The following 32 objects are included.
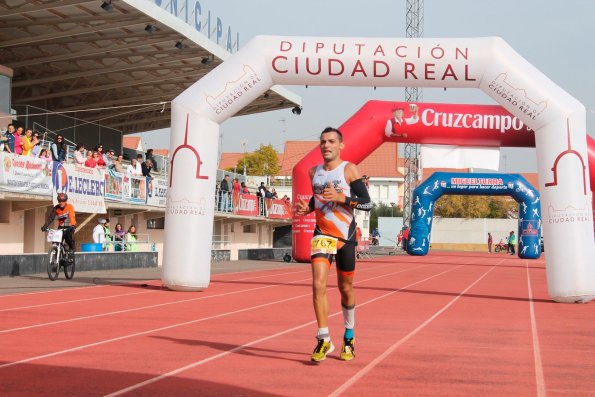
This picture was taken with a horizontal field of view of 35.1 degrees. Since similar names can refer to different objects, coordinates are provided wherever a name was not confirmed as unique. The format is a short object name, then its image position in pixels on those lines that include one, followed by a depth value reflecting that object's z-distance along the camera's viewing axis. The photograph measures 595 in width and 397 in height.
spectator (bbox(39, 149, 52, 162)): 22.36
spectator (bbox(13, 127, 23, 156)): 21.81
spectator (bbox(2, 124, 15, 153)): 21.33
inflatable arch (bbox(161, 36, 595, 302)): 15.55
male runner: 7.88
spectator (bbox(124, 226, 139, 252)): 28.69
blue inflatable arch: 40.03
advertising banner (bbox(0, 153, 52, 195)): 20.45
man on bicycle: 18.56
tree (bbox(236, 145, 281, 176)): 87.62
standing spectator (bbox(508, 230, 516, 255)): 61.41
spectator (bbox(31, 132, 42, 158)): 22.94
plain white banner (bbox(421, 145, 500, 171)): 26.91
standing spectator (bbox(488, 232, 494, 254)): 71.12
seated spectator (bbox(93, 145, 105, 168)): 26.36
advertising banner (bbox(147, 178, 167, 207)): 30.26
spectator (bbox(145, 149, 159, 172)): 34.67
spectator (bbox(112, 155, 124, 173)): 27.70
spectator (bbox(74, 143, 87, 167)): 25.12
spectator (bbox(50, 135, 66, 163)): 23.59
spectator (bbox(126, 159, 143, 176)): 29.17
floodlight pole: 60.69
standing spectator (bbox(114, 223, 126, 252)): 28.50
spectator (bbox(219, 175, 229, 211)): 37.50
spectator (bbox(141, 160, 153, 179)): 29.92
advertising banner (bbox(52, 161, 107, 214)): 22.85
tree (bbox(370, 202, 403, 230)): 105.71
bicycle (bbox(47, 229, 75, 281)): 18.36
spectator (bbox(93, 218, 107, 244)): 25.70
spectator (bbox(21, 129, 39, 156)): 22.02
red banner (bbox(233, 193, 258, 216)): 39.00
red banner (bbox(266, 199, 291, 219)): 44.03
